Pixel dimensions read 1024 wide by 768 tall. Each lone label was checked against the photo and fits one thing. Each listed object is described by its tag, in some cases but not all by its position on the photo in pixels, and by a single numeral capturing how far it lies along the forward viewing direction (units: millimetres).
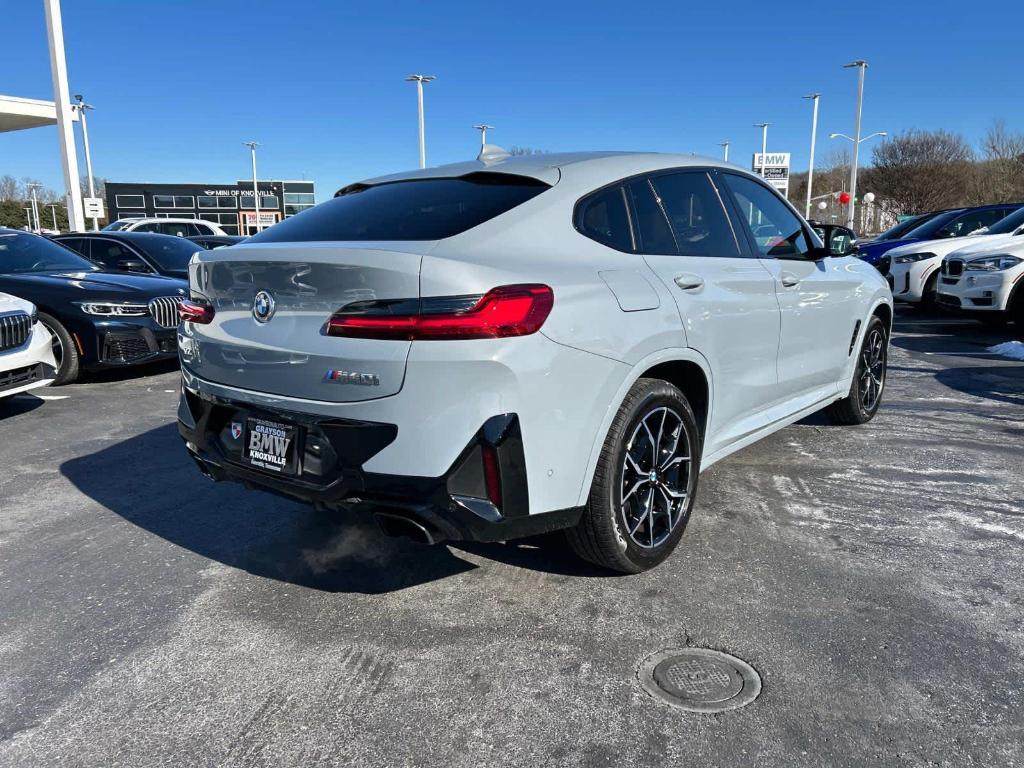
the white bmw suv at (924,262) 11289
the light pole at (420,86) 35750
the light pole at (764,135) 56688
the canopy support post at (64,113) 18344
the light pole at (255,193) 62394
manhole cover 2297
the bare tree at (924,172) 43375
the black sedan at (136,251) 10312
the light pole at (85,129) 43919
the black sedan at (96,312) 7055
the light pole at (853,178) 38312
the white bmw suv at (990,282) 9078
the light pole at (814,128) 48062
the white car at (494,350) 2406
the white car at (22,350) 5672
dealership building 69062
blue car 12805
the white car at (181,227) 18797
